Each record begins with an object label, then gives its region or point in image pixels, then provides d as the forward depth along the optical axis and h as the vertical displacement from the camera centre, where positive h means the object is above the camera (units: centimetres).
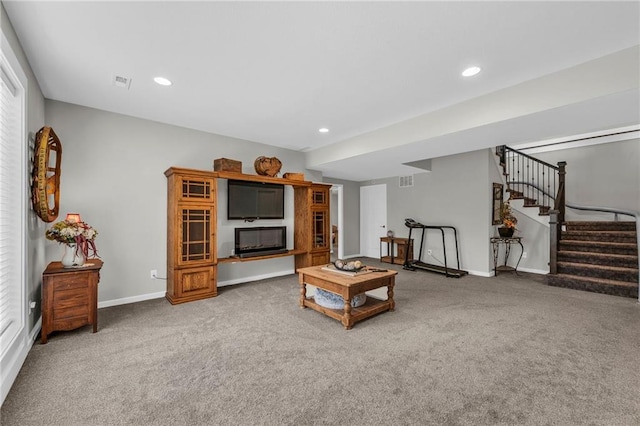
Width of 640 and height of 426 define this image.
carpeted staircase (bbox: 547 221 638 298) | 427 -75
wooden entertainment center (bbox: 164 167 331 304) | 383 -26
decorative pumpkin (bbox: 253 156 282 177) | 478 +82
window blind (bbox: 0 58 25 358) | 214 +5
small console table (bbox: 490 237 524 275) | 548 -71
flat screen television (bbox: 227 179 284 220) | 466 +24
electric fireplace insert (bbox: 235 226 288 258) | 459 -44
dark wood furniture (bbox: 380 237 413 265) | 663 -86
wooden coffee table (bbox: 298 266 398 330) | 298 -82
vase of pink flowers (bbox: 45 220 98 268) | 280 -23
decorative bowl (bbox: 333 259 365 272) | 343 -63
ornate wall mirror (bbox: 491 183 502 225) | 562 +20
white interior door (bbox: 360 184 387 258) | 752 -10
